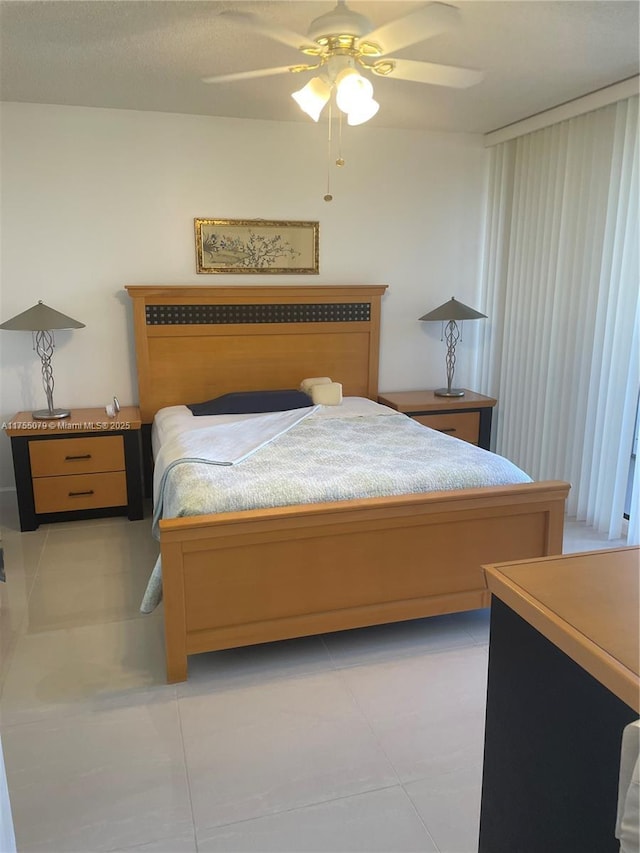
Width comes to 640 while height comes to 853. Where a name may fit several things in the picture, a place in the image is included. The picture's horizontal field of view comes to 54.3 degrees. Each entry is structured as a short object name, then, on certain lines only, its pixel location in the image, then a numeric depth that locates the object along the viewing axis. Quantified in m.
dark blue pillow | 3.82
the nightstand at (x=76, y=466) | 3.56
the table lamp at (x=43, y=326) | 3.55
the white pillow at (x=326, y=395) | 4.02
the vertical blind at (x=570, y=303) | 3.37
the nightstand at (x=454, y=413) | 4.25
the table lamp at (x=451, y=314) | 4.28
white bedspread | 2.39
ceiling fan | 2.10
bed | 2.23
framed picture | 4.10
